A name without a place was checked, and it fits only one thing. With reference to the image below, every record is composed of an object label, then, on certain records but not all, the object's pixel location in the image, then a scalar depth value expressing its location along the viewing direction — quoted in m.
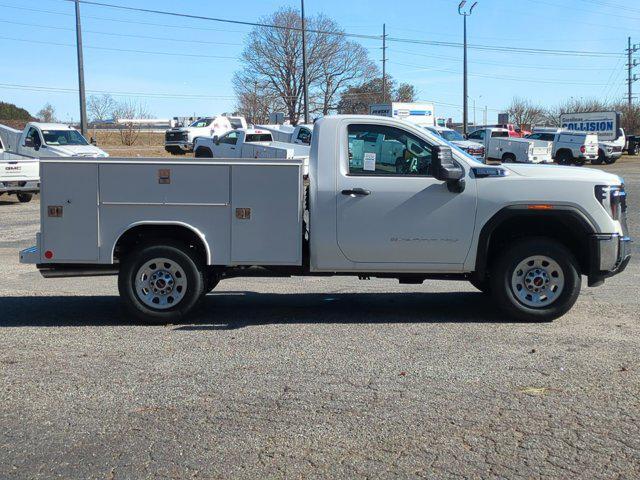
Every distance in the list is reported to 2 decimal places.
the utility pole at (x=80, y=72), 31.88
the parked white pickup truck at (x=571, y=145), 40.47
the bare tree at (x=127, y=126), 57.17
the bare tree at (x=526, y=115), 101.06
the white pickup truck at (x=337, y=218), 7.33
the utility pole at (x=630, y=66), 91.06
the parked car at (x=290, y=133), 34.09
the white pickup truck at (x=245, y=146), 24.00
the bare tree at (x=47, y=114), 92.51
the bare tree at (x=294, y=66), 67.69
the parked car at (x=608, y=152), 43.69
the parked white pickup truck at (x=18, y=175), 20.05
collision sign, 48.34
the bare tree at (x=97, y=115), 82.06
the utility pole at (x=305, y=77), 39.69
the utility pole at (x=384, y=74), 69.08
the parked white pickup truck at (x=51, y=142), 25.20
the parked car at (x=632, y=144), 56.19
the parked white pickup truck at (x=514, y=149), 36.22
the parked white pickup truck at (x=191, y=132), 41.84
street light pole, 48.78
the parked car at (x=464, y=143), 32.34
